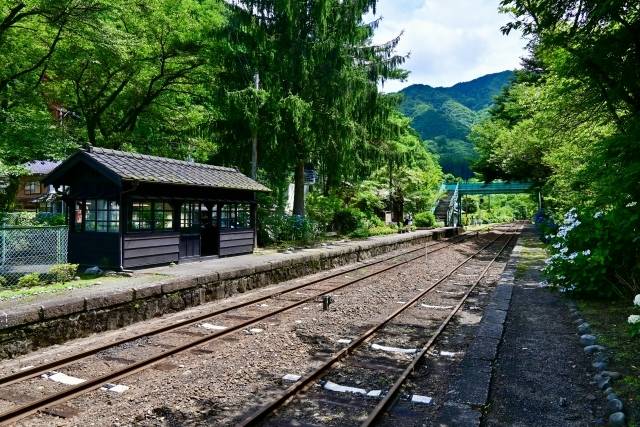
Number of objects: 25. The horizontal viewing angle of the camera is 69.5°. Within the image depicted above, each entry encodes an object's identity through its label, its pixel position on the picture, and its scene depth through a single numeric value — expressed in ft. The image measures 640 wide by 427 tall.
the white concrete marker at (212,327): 27.66
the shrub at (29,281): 32.41
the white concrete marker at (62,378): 18.97
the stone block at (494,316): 28.55
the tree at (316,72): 68.85
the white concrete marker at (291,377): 19.19
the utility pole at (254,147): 66.94
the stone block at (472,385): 16.75
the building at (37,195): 87.97
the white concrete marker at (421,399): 17.08
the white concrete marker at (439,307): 33.76
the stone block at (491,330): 25.18
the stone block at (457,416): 14.90
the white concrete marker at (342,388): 18.03
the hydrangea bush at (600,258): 30.71
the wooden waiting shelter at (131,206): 39.01
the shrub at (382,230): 99.14
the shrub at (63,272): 34.06
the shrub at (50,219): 59.41
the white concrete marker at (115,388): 18.02
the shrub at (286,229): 69.66
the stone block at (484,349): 21.53
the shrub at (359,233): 88.17
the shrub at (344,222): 92.27
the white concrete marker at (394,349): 23.22
